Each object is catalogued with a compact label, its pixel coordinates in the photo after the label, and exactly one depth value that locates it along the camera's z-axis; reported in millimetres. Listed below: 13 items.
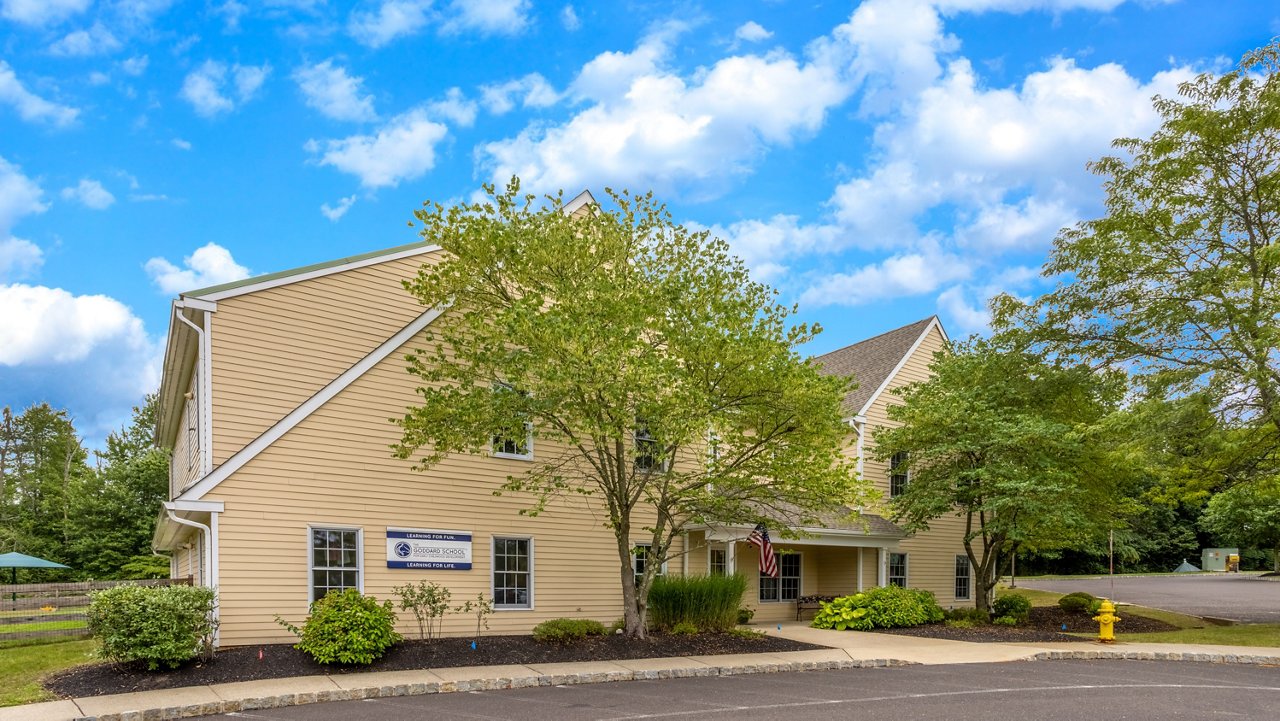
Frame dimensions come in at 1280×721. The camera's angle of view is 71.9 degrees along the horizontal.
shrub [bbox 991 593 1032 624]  22938
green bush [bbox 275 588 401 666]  13000
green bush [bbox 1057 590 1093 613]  24609
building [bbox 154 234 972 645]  14508
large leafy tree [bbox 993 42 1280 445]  19828
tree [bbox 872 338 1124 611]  20594
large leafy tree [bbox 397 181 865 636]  13984
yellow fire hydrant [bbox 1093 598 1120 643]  18141
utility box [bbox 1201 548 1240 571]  53519
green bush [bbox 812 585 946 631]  20597
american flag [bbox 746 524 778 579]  19281
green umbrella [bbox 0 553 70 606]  26016
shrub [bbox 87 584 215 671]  12016
